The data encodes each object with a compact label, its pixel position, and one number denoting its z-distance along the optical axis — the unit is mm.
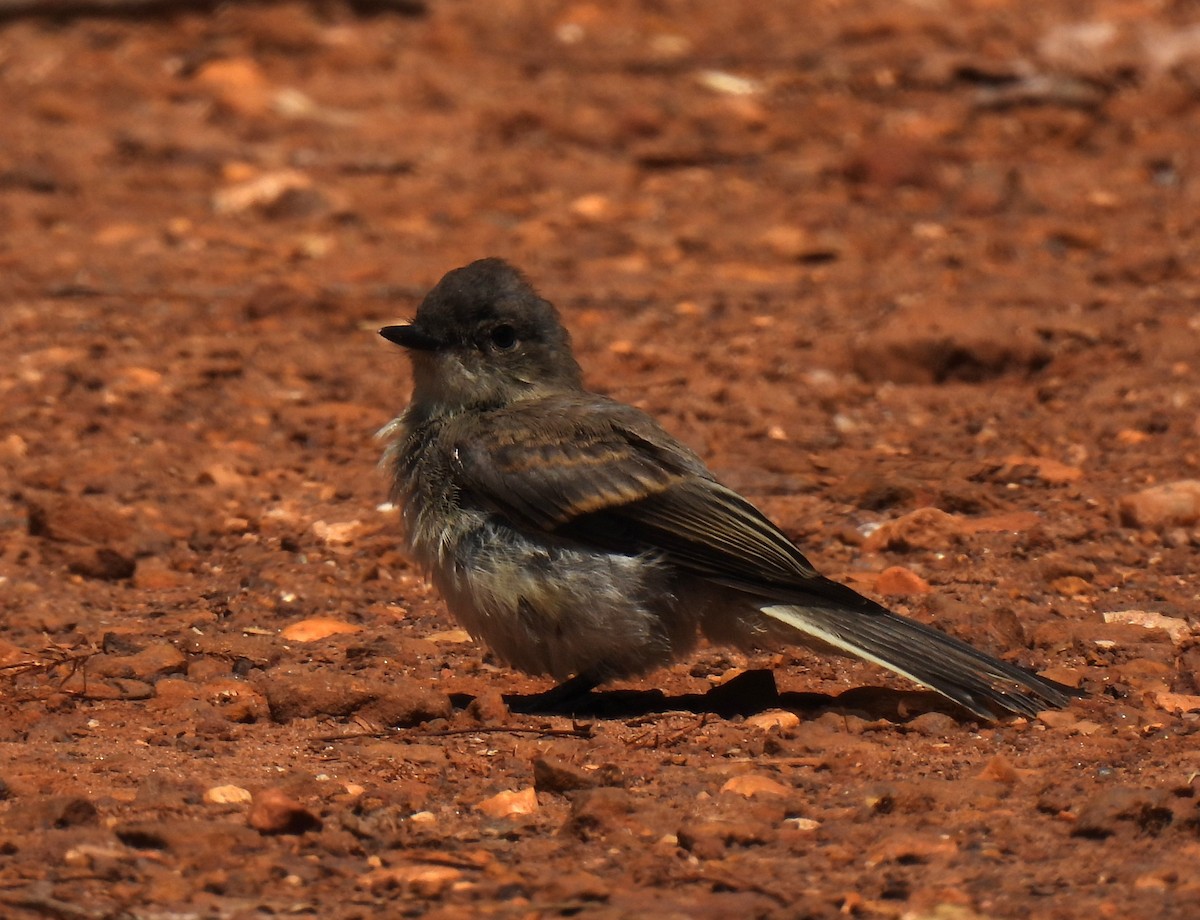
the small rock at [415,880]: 8836
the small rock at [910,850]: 9211
